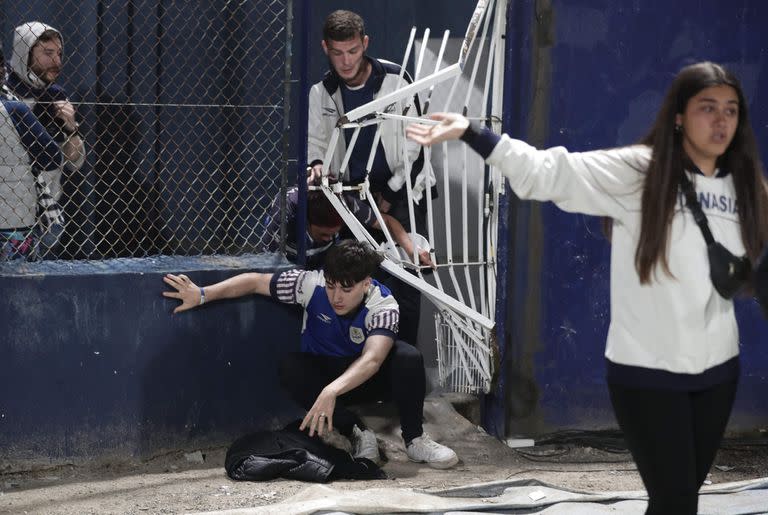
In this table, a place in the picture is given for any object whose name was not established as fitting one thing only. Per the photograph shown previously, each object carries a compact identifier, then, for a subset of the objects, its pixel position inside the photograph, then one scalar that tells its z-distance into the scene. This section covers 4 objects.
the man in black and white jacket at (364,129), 11.16
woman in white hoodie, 6.42
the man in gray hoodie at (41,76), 10.67
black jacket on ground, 10.17
